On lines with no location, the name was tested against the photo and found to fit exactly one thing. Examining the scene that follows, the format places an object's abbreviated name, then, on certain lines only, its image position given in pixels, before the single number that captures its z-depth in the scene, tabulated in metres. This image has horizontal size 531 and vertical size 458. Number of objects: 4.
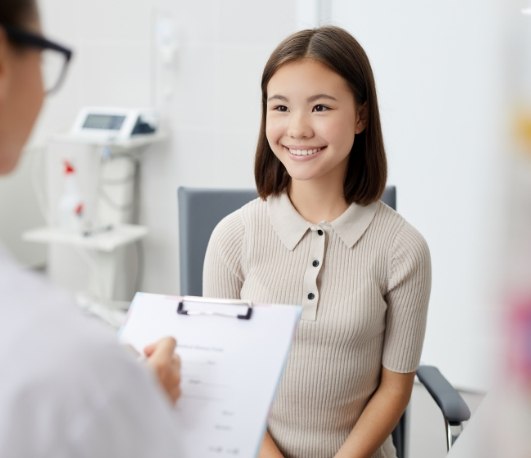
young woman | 1.29
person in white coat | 0.52
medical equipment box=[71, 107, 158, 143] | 3.12
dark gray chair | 1.61
